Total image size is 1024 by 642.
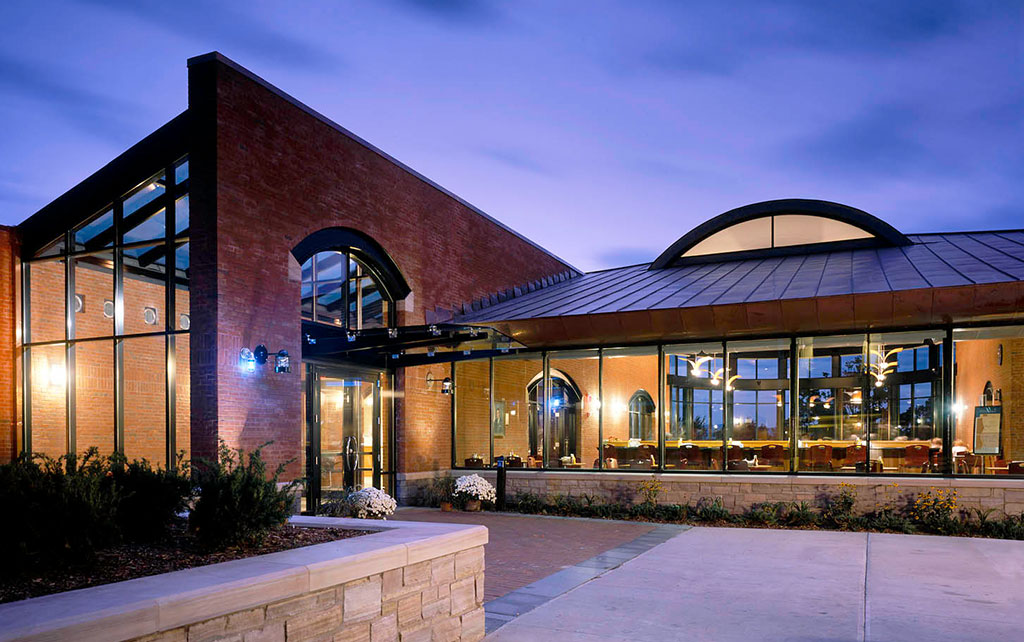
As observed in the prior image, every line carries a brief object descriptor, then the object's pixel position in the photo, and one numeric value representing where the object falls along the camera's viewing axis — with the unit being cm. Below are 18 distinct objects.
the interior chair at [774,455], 1432
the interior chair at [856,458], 1367
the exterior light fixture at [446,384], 1667
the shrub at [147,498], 594
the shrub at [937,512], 1219
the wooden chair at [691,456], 1504
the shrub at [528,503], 1524
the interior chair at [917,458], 1328
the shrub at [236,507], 562
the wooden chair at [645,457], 1545
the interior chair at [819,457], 1403
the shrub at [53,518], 473
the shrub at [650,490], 1465
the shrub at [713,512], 1374
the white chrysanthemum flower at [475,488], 1521
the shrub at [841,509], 1286
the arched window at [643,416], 1576
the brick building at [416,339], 1160
